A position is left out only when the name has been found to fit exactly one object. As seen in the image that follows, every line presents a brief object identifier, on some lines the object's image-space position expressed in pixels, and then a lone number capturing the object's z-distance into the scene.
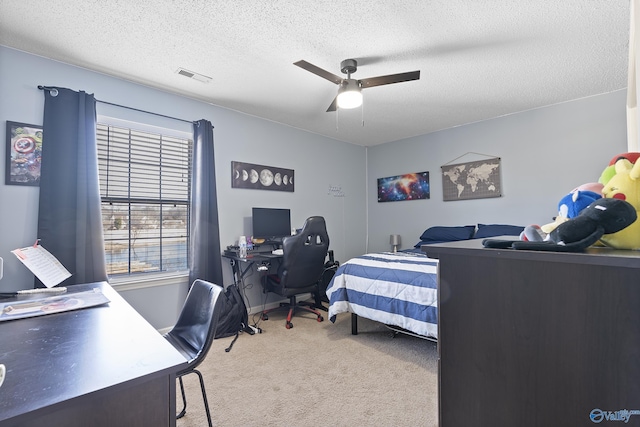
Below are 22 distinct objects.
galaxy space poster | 4.65
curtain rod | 2.32
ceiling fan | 2.29
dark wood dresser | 0.49
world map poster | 3.98
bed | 2.26
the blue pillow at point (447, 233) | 3.92
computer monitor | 3.58
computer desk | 3.07
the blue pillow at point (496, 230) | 3.49
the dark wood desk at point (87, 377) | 0.65
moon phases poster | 3.56
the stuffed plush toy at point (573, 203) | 0.69
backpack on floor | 2.92
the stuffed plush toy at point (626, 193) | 0.58
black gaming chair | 3.02
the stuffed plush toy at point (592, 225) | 0.56
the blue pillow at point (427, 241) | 4.07
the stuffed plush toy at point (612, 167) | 0.73
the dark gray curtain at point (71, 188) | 2.29
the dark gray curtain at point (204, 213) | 3.05
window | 2.77
